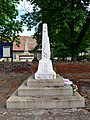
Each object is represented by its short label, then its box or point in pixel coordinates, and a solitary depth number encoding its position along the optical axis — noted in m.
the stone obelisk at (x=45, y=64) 3.69
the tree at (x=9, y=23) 8.55
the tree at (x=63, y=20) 6.82
